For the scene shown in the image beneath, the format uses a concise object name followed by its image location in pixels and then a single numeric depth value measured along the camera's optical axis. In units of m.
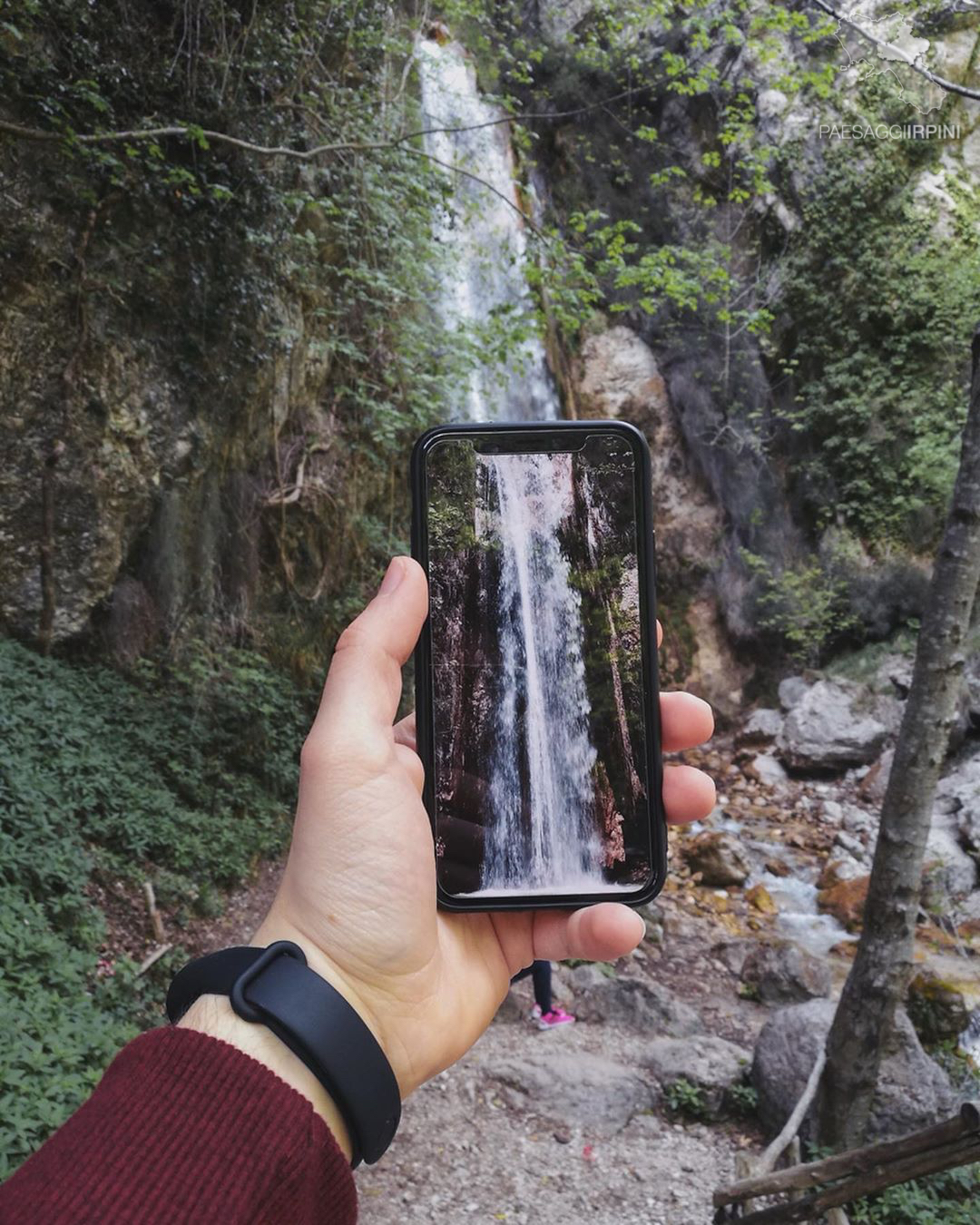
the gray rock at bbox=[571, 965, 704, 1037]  5.91
